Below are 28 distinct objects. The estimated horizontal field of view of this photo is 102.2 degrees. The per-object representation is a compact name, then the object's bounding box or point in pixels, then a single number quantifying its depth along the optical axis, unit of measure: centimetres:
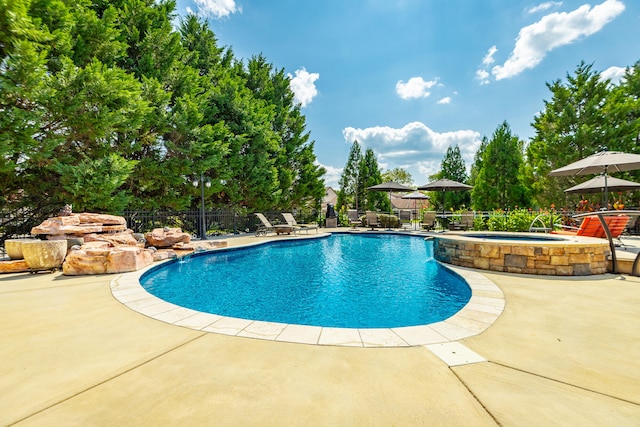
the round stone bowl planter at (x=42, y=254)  584
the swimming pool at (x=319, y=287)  434
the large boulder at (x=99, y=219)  731
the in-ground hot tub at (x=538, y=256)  544
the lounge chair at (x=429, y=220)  1508
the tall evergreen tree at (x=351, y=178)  2595
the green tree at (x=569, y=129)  1717
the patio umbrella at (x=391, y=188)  1736
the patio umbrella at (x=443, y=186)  1464
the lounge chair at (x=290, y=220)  1585
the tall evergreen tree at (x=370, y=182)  2561
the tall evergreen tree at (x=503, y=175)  2006
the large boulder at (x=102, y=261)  575
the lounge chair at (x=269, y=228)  1439
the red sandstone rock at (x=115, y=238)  705
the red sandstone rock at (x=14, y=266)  588
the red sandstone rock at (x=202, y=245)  925
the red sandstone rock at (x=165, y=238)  883
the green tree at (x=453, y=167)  2650
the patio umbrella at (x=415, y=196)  1809
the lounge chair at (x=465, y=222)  1347
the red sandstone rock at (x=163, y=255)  766
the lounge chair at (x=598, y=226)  719
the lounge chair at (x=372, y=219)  1667
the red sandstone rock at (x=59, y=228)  638
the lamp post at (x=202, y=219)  1246
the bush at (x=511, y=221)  1191
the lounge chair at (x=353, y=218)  1826
